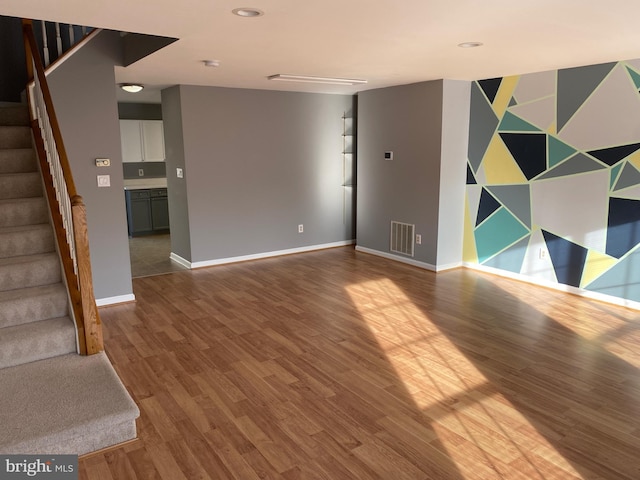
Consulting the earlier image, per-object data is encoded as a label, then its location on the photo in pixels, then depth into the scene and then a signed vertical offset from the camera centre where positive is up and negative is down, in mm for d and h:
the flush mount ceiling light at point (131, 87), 5512 +852
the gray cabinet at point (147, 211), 8219 -859
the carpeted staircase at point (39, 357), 2402 -1193
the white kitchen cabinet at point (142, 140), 7957 +357
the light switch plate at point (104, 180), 4621 -179
